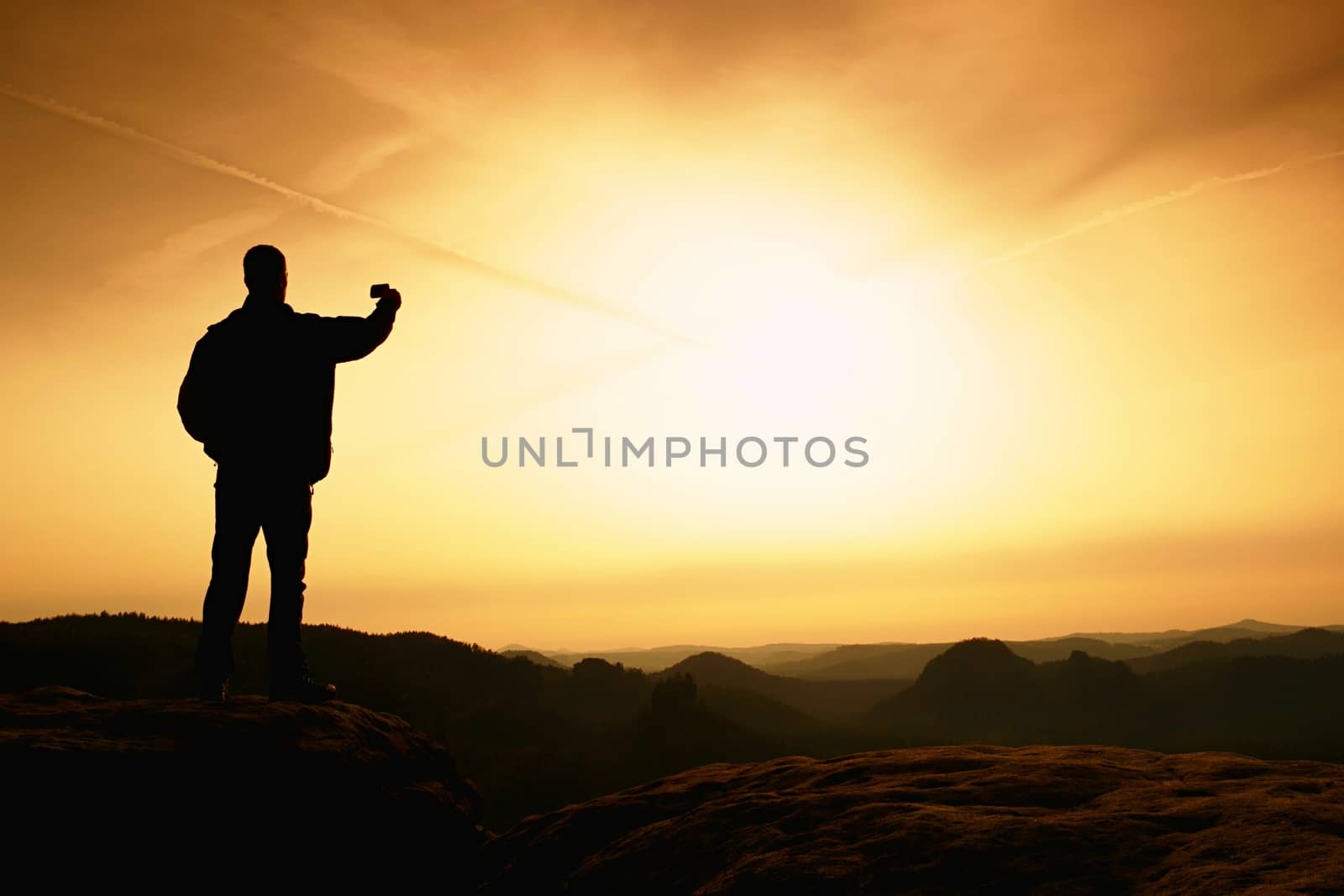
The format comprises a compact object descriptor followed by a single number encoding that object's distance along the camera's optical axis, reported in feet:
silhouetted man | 27.94
